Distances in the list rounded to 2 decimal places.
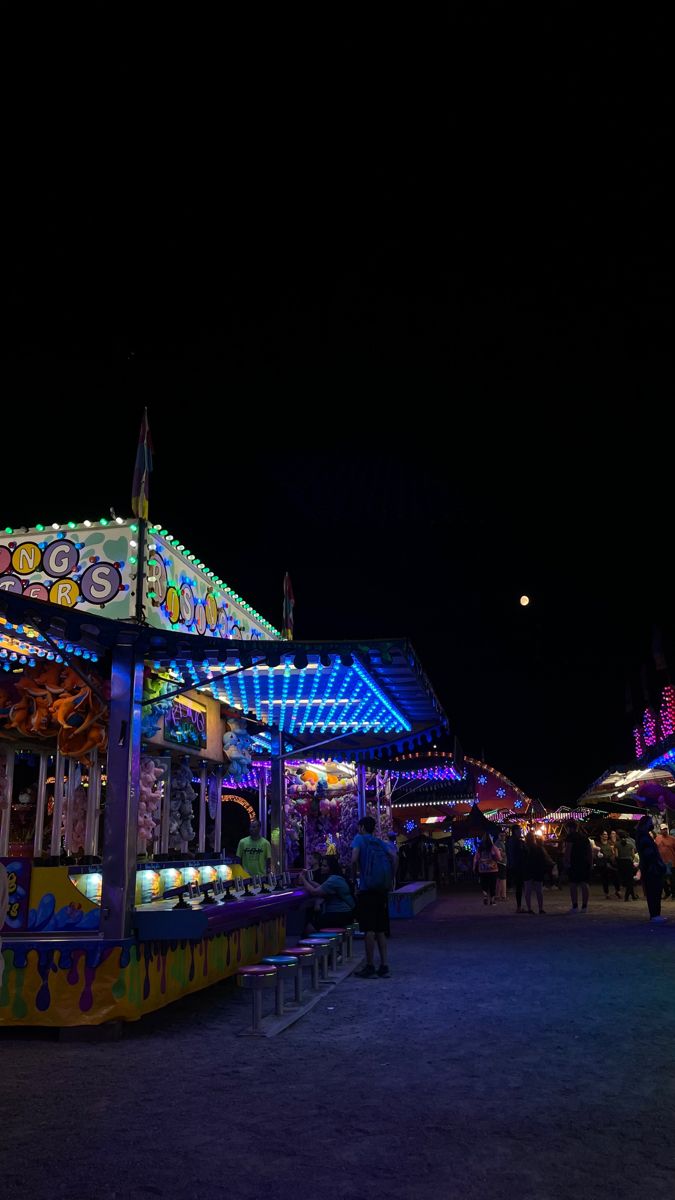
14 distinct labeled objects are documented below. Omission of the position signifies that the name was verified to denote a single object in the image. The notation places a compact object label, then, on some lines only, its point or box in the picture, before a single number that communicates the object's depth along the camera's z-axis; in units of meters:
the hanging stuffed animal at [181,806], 11.66
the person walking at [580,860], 19.50
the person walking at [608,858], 24.98
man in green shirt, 13.79
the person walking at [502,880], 23.89
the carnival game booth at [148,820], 7.50
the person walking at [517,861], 20.03
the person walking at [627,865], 23.50
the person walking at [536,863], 18.61
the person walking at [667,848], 22.12
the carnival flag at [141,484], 10.31
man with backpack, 10.66
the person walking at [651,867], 16.66
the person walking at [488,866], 22.36
